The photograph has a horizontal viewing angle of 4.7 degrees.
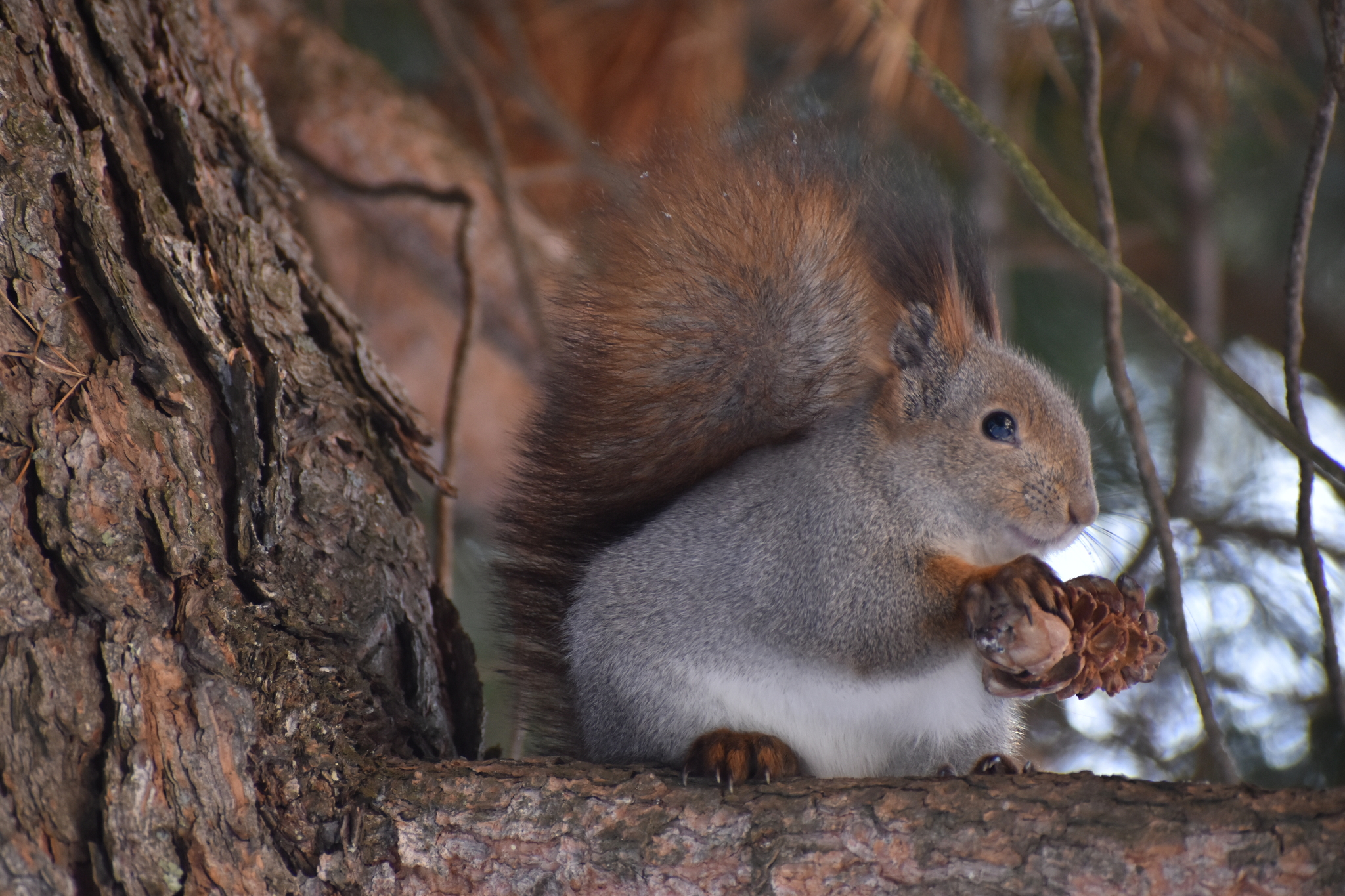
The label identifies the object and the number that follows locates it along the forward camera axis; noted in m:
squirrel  4.66
